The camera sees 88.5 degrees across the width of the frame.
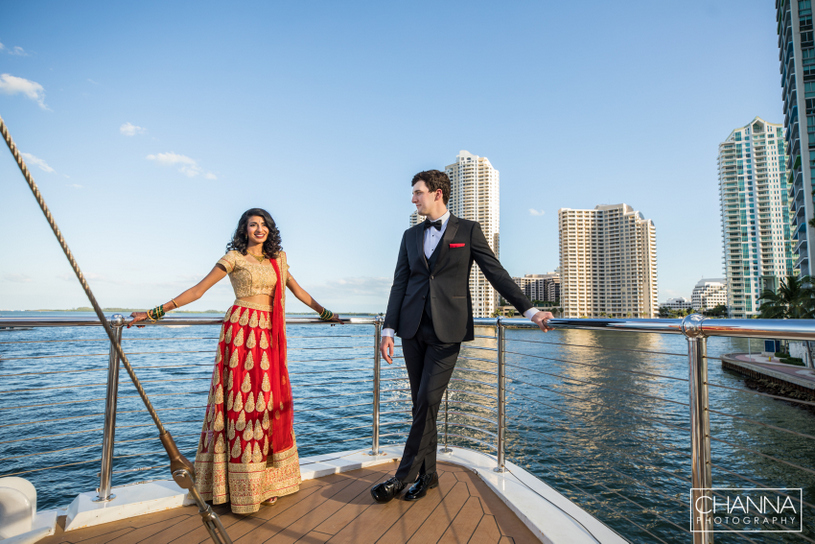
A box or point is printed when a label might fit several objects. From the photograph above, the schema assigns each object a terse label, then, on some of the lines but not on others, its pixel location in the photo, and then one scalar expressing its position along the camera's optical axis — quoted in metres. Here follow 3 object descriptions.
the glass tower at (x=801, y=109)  31.66
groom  2.13
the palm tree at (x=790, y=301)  28.39
